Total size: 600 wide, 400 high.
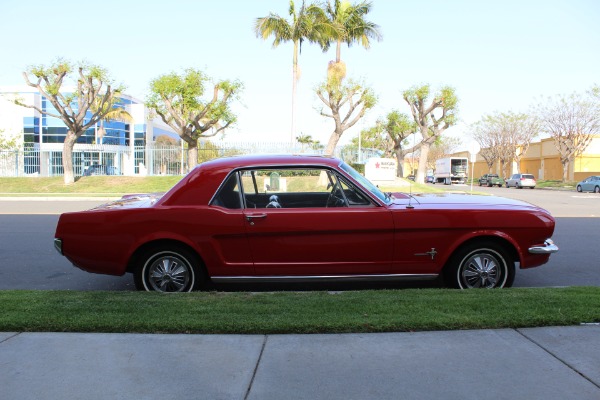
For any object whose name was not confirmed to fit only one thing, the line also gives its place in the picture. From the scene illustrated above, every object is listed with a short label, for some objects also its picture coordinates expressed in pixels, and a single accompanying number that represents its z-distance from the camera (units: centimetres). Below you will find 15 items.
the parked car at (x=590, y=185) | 3806
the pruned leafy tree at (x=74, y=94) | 2869
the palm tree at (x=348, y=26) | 3125
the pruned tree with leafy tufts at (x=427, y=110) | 4031
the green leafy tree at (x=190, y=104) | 3039
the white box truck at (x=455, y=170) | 5919
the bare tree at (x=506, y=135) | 5878
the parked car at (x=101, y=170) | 3704
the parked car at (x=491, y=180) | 5507
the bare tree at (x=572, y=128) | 4881
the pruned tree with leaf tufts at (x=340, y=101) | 3097
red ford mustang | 532
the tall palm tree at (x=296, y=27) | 2895
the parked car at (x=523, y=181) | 4772
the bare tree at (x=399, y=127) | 5316
